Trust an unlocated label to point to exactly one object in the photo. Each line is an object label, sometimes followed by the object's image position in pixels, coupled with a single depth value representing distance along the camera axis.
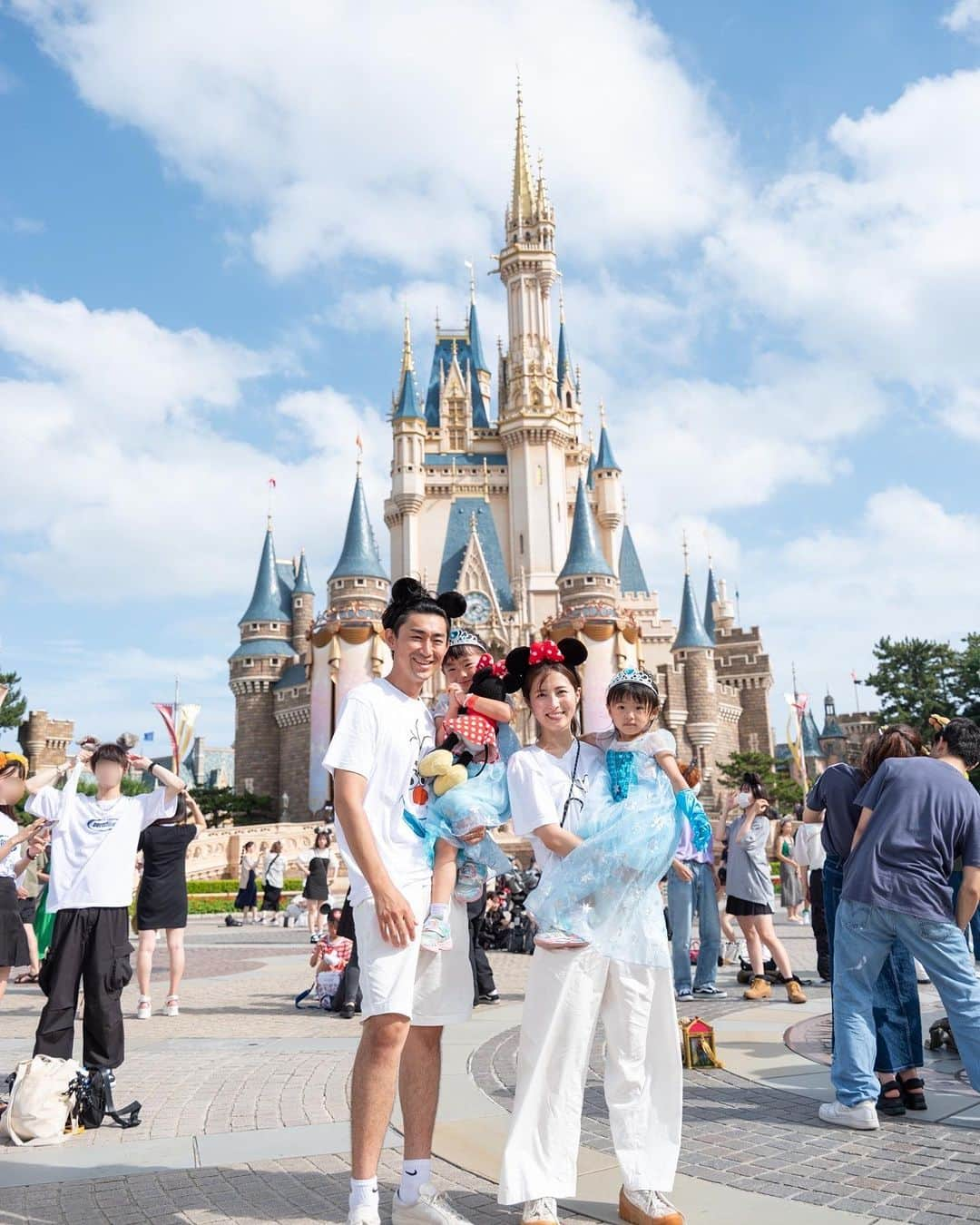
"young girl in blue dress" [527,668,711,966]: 3.50
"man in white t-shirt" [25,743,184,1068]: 4.88
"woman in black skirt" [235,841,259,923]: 19.27
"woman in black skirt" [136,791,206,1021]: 7.96
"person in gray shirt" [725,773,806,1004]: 8.23
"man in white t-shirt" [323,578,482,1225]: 3.29
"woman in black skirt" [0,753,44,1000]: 5.58
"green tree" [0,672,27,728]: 41.78
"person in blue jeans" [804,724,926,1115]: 4.73
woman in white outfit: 3.31
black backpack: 4.68
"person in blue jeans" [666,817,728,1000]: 8.26
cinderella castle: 54.28
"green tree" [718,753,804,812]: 47.00
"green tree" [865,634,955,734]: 39.31
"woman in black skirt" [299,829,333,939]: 13.20
